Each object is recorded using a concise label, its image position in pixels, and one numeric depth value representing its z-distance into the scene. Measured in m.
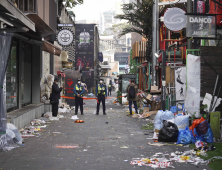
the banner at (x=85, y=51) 54.50
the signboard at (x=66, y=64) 26.75
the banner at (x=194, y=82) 10.20
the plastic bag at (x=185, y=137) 9.24
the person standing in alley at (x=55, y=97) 15.63
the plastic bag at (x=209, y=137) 9.06
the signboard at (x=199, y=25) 10.51
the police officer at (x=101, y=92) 17.64
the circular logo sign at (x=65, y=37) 22.28
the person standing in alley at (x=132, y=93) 17.45
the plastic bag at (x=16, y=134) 8.97
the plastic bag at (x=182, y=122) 9.97
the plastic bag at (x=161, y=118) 10.50
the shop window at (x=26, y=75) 14.84
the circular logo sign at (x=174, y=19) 15.44
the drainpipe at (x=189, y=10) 11.10
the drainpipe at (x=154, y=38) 19.92
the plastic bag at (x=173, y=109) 13.51
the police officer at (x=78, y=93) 17.48
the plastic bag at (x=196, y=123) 9.08
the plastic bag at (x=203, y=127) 8.99
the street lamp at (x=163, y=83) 12.05
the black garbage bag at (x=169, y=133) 9.48
